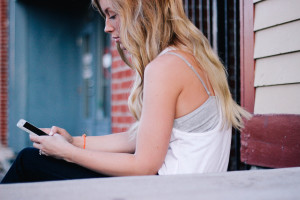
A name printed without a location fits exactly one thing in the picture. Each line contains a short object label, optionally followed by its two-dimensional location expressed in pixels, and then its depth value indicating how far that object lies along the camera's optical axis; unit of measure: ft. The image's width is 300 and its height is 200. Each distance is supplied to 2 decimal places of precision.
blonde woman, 5.20
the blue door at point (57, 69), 24.00
